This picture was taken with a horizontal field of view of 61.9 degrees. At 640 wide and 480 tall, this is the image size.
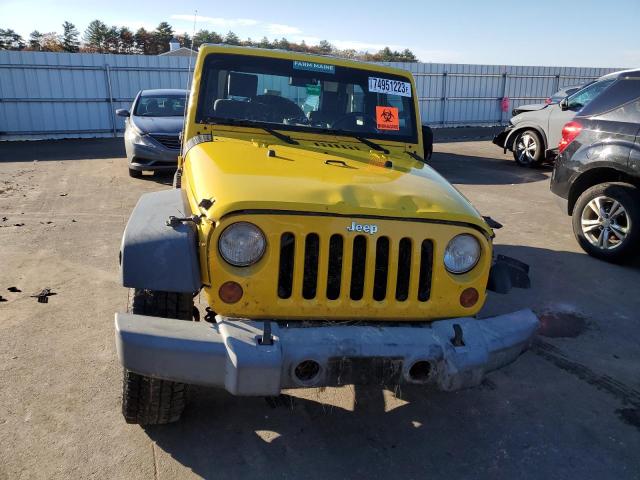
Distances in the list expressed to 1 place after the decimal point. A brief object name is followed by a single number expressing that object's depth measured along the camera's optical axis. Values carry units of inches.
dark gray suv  217.0
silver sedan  367.2
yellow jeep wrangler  90.7
